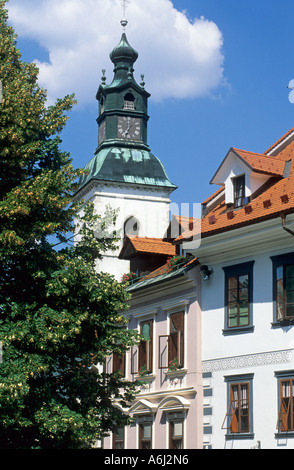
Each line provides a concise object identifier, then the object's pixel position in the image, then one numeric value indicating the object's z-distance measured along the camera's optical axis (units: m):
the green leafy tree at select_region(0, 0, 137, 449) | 23.34
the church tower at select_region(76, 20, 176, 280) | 80.38
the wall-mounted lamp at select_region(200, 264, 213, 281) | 30.00
